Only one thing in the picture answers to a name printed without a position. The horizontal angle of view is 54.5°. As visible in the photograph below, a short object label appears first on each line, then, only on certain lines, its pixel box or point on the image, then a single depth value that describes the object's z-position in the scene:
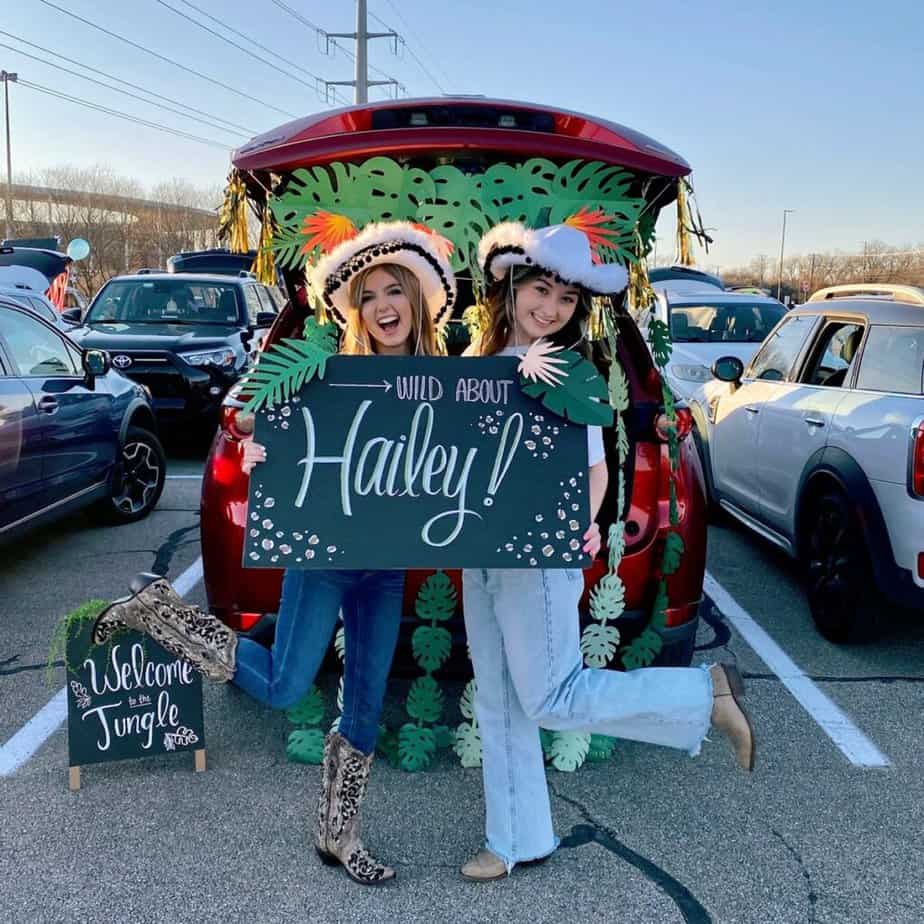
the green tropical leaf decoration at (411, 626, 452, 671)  3.05
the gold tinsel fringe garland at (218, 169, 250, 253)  2.84
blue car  4.86
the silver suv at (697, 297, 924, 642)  3.80
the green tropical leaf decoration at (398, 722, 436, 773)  3.11
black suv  8.59
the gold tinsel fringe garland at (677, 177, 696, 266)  2.78
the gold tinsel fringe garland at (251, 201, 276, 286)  2.81
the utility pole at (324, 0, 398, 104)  30.41
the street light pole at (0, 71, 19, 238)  44.22
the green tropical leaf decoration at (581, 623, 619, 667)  3.03
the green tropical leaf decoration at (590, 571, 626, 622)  3.02
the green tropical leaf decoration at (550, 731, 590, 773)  3.12
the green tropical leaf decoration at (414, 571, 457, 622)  3.03
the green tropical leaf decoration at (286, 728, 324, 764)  3.13
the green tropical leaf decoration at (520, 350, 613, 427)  2.23
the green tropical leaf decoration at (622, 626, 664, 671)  3.11
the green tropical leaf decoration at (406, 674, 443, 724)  3.11
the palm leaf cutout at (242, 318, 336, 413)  2.21
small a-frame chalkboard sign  2.91
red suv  2.65
